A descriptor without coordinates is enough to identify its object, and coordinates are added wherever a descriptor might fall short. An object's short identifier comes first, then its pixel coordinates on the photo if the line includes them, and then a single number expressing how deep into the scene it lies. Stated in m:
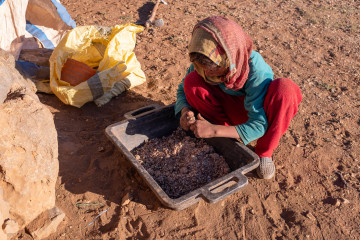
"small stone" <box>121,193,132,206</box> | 2.25
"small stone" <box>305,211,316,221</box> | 2.25
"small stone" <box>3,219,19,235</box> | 1.71
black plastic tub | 1.93
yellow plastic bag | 3.16
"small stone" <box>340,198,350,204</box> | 2.36
